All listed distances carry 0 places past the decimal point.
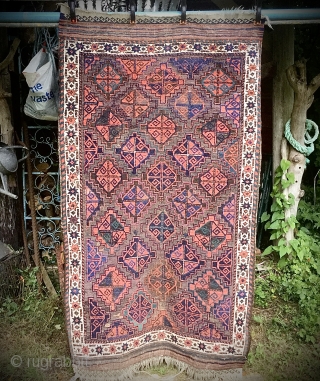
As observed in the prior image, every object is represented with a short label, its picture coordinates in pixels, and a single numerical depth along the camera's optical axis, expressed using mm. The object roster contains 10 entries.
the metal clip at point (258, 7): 2744
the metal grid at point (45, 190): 3991
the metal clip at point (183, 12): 2754
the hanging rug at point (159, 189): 2854
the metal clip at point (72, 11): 2731
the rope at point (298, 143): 3656
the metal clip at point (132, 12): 2756
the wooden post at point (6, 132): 3519
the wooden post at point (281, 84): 3695
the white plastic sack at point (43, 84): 3111
